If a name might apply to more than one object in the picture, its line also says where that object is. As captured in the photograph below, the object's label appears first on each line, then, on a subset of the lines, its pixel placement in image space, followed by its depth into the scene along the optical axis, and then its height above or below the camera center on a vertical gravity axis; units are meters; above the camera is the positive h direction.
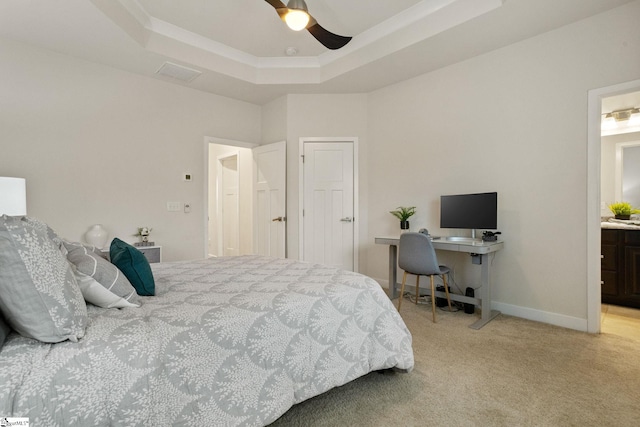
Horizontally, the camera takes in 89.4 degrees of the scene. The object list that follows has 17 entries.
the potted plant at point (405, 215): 3.85 -0.04
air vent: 3.63 +1.64
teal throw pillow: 1.67 -0.29
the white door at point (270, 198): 4.68 +0.21
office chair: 3.06 -0.44
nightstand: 3.67 -0.46
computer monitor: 3.15 +0.01
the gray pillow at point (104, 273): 1.45 -0.28
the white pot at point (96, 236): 3.39 -0.25
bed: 1.00 -0.55
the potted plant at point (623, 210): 4.00 +0.03
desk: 2.94 -0.50
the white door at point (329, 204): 4.55 +0.11
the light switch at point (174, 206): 4.12 +0.08
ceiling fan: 2.25 +1.41
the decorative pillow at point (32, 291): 1.05 -0.26
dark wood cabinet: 3.44 -0.60
